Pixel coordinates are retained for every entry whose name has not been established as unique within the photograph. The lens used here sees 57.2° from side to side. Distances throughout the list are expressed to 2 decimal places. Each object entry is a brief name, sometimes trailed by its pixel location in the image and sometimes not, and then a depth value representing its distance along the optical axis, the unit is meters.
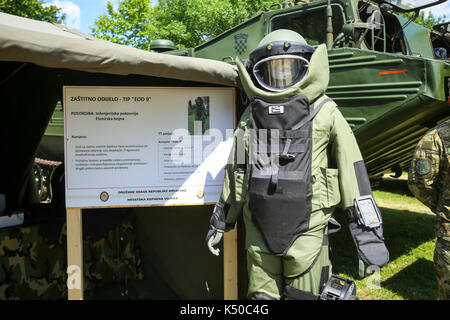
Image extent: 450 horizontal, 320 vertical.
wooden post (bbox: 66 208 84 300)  2.47
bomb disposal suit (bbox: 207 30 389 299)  2.16
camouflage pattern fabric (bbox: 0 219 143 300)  3.09
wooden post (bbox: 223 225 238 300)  2.74
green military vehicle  3.28
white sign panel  2.52
